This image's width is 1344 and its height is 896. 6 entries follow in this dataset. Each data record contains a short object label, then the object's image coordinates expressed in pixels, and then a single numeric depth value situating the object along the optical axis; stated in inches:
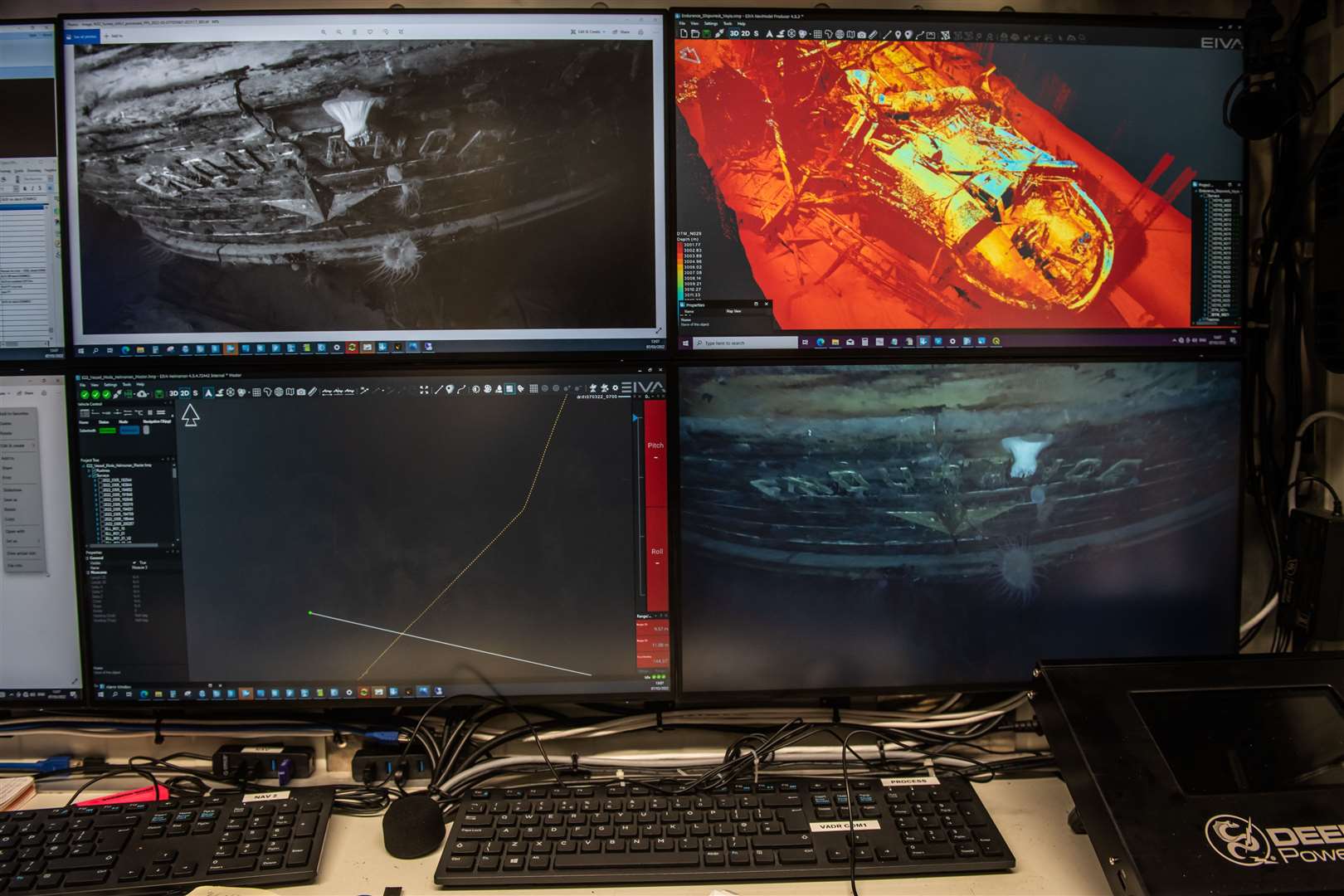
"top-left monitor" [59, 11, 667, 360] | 43.1
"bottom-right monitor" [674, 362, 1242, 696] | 44.7
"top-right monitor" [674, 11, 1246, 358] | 44.1
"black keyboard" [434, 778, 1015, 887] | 36.5
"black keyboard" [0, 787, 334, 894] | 36.0
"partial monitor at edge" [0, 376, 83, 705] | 44.5
